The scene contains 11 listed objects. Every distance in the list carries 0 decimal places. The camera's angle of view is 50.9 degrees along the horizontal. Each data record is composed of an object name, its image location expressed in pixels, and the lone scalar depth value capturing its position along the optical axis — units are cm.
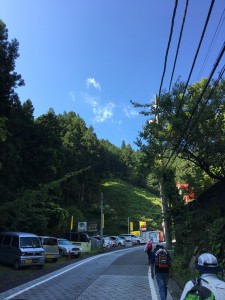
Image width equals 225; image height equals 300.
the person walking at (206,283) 210
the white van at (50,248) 1653
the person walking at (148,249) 1353
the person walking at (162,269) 627
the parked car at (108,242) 2991
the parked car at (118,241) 3451
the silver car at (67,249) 1966
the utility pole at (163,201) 1323
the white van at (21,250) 1341
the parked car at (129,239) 3708
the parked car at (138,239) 3877
